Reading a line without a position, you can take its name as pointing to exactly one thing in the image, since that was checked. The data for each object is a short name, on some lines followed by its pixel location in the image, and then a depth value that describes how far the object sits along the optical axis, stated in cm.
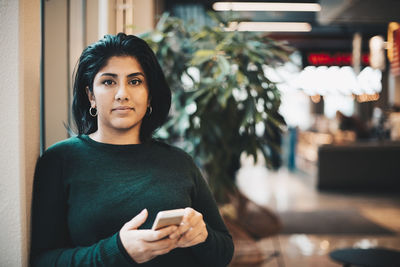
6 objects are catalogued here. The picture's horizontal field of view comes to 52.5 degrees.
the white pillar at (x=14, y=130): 110
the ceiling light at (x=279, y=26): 893
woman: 111
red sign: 1061
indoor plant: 234
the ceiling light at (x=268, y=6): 724
